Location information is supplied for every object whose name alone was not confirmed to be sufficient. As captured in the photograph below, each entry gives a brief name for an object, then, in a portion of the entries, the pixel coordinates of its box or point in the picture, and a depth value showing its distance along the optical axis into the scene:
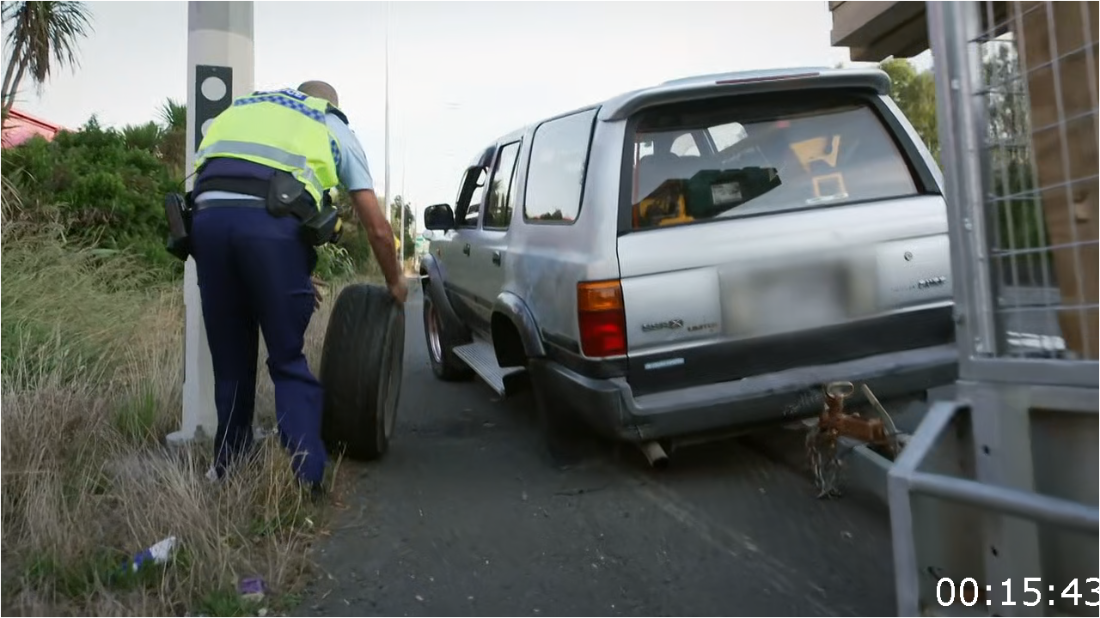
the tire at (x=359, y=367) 4.11
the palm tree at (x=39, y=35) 12.62
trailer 2.12
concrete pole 4.37
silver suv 3.69
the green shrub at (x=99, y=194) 9.53
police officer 3.56
